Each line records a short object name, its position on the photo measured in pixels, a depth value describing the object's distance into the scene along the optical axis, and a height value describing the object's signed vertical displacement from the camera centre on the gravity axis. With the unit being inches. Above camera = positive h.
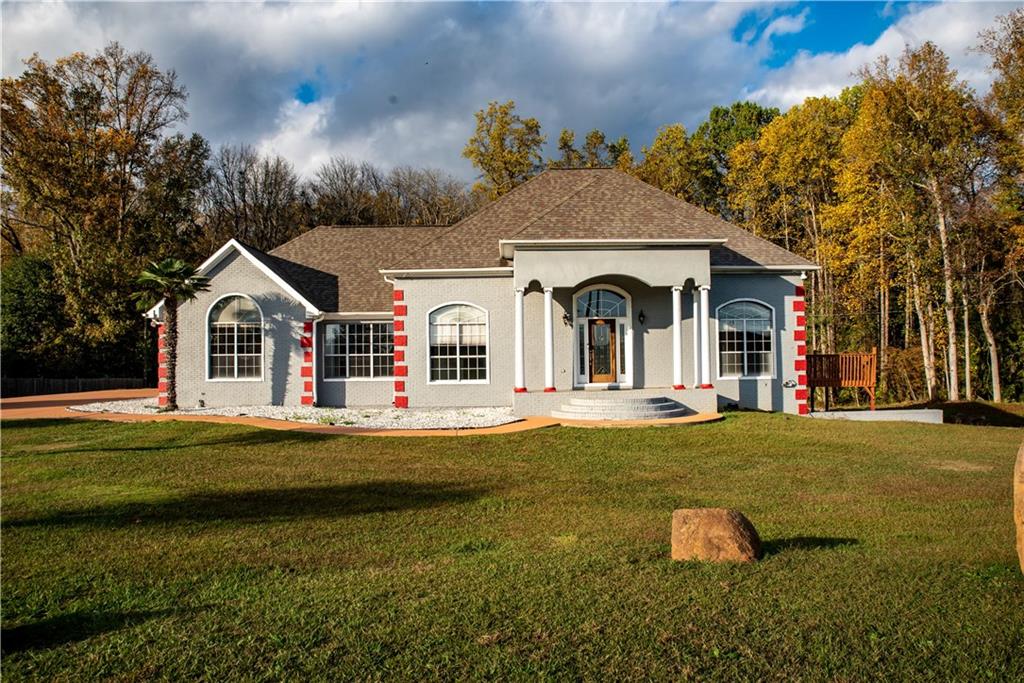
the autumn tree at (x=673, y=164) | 1589.6 +436.7
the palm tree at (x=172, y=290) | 791.1 +87.3
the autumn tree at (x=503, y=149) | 1530.5 +454.3
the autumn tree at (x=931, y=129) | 1039.0 +330.8
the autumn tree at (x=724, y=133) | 1695.4 +544.7
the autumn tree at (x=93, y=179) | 1229.1 +338.4
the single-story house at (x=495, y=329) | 826.2 +40.7
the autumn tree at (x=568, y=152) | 1638.8 +479.0
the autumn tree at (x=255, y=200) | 1828.2 +427.2
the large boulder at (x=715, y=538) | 263.3 -64.7
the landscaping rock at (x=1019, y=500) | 236.4 -46.9
